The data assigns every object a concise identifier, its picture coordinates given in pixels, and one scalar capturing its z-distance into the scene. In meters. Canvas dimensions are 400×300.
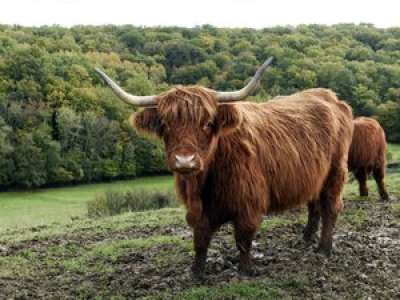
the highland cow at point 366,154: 11.32
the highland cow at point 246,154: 4.91
